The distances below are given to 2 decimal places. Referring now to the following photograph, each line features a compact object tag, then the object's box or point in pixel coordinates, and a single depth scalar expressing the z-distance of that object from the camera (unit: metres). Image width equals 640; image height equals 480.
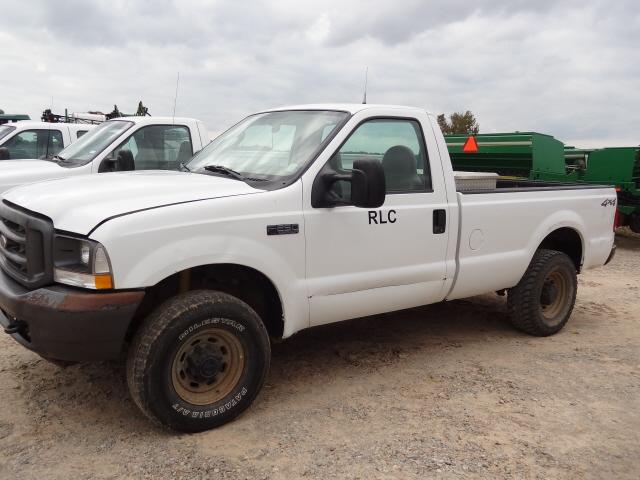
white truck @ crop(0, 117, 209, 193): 6.77
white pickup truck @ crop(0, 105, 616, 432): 2.97
